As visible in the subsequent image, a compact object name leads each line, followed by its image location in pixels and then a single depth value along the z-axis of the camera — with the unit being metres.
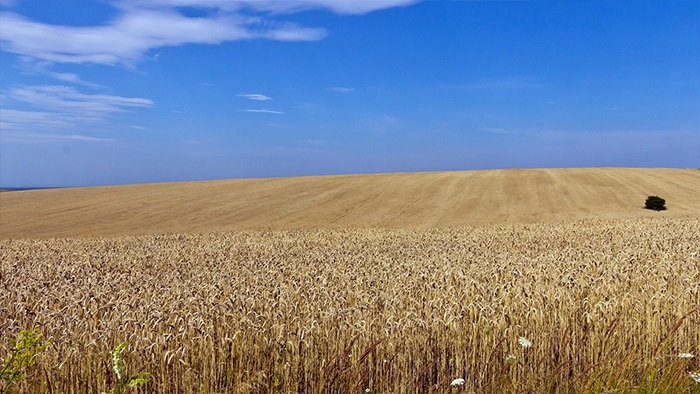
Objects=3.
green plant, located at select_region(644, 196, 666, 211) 37.19
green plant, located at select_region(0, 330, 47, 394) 3.38
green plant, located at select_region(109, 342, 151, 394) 3.50
